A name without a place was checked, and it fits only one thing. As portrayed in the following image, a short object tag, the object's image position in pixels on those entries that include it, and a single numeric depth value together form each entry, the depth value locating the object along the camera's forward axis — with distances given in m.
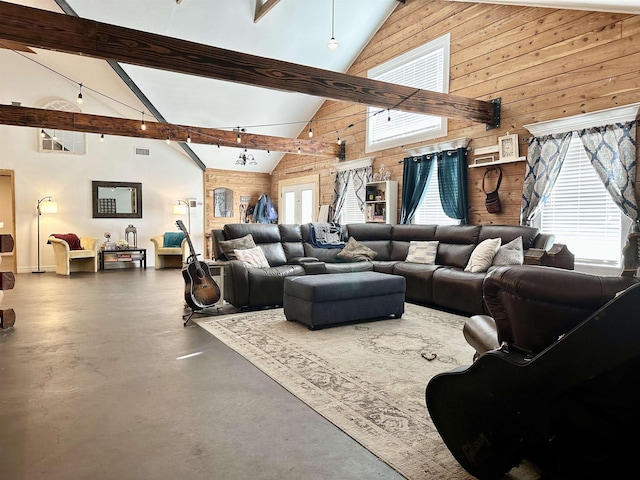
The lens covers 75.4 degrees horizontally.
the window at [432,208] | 6.47
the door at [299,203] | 9.64
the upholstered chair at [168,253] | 9.38
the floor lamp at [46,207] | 8.53
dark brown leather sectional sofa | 4.69
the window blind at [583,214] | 4.44
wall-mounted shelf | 5.20
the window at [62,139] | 8.73
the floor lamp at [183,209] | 9.98
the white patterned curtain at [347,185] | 7.95
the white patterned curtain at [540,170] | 4.79
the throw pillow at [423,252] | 5.66
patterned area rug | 1.93
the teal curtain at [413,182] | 6.57
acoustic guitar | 4.41
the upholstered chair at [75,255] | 8.12
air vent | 9.75
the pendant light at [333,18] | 6.82
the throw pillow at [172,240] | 9.66
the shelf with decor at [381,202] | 7.15
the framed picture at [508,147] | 5.23
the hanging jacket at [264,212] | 10.75
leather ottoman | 3.88
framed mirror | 9.36
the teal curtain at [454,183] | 5.95
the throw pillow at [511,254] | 4.50
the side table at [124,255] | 9.07
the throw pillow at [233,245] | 5.26
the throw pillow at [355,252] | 6.08
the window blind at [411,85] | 6.52
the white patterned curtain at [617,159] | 4.14
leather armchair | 1.25
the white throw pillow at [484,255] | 4.75
